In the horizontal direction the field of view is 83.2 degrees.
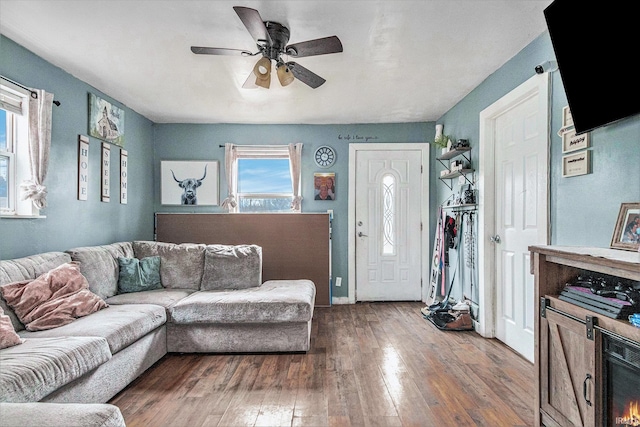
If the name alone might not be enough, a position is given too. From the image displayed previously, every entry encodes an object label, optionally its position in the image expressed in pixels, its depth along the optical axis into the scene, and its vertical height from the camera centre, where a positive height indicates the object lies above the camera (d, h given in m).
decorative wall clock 4.95 +0.77
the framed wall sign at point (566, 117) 2.24 +0.60
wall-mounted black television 1.65 +0.78
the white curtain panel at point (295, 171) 4.85 +0.54
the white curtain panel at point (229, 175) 4.83 +0.49
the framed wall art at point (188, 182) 4.88 +0.39
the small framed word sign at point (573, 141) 2.13 +0.44
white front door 4.94 -0.14
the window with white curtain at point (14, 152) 2.70 +0.45
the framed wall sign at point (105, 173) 3.74 +0.39
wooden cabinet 1.52 -0.59
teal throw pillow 3.44 -0.63
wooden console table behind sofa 4.69 -0.34
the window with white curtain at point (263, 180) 4.96 +0.43
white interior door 2.76 +0.01
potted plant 4.27 +0.85
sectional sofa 1.84 -0.76
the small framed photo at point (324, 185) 4.91 +0.36
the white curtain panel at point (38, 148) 2.77 +0.49
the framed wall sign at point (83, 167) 3.38 +0.42
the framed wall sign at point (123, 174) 4.11 +0.43
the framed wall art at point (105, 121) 3.55 +0.95
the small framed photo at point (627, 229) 1.75 -0.08
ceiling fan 2.23 +1.07
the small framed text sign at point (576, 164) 2.11 +0.29
